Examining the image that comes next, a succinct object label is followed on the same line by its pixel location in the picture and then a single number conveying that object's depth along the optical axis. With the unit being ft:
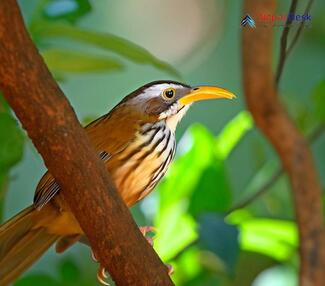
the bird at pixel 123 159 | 11.99
